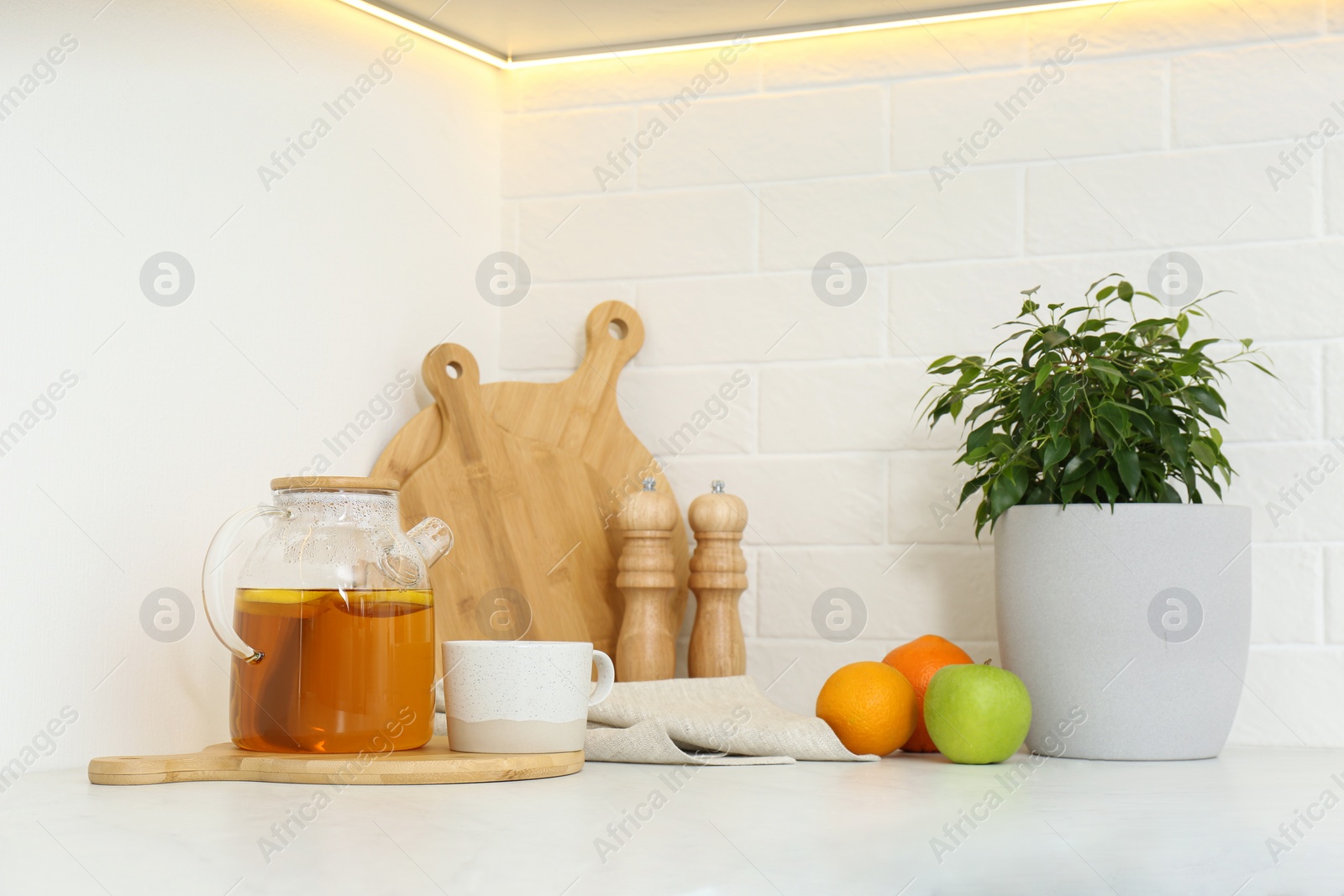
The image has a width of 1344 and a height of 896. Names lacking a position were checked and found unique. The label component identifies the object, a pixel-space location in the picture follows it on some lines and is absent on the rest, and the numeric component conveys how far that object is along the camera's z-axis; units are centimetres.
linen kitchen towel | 217
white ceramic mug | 208
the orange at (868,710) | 224
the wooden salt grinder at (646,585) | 241
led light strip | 244
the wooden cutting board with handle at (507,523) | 241
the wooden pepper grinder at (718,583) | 243
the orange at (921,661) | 229
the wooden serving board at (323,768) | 203
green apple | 219
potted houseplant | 222
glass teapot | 208
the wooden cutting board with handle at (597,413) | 250
